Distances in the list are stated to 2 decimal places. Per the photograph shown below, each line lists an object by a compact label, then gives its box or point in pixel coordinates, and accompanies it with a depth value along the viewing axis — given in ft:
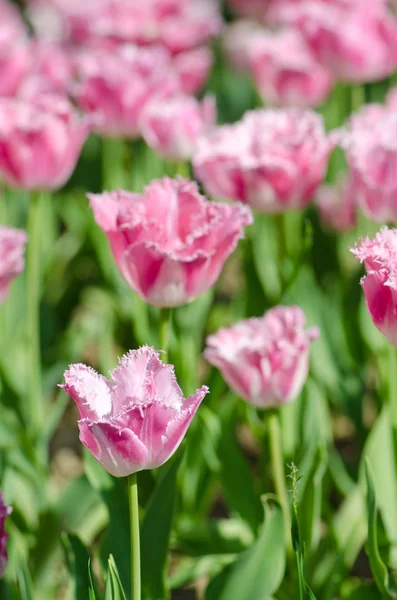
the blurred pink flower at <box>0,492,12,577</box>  4.68
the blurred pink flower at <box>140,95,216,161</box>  5.63
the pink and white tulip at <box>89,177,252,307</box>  4.86
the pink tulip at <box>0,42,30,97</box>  6.09
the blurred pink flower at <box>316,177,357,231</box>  6.05
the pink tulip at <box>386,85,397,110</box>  5.55
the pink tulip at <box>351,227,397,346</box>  4.65
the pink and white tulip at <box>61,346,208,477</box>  4.51
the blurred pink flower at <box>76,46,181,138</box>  5.86
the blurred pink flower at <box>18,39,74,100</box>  6.05
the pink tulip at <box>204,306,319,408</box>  5.01
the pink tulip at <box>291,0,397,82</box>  6.14
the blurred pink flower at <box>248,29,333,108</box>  6.36
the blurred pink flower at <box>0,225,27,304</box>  5.12
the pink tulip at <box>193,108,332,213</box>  5.33
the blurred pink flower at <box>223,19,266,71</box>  9.46
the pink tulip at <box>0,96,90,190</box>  5.41
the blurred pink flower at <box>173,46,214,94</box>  6.40
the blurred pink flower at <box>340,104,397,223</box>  5.17
